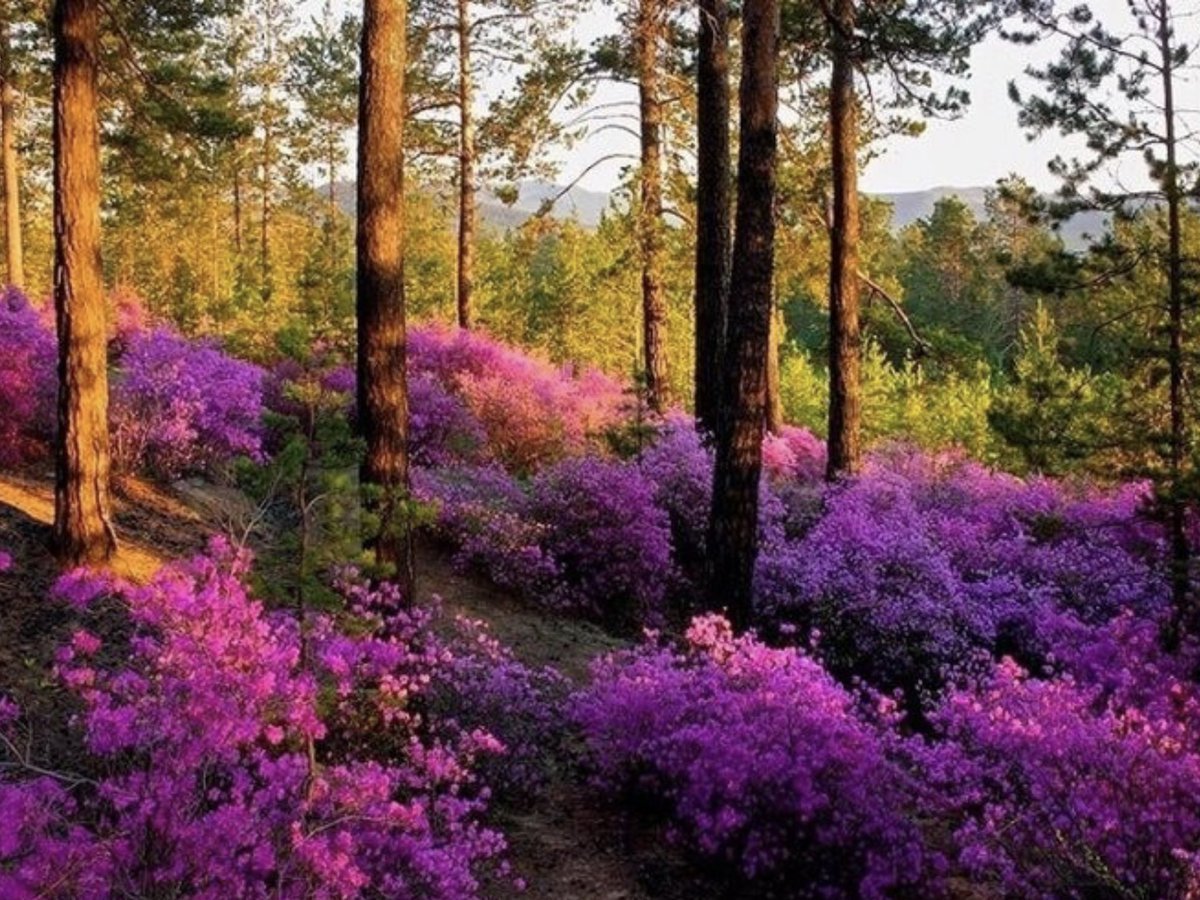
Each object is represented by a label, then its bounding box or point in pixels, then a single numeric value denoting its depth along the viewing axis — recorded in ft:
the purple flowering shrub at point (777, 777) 18.29
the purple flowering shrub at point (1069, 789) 16.24
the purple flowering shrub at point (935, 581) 30.81
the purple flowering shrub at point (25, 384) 33.14
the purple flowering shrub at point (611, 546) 35.14
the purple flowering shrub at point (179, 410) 35.27
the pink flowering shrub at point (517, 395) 49.85
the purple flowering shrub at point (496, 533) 34.45
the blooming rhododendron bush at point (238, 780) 12.46
